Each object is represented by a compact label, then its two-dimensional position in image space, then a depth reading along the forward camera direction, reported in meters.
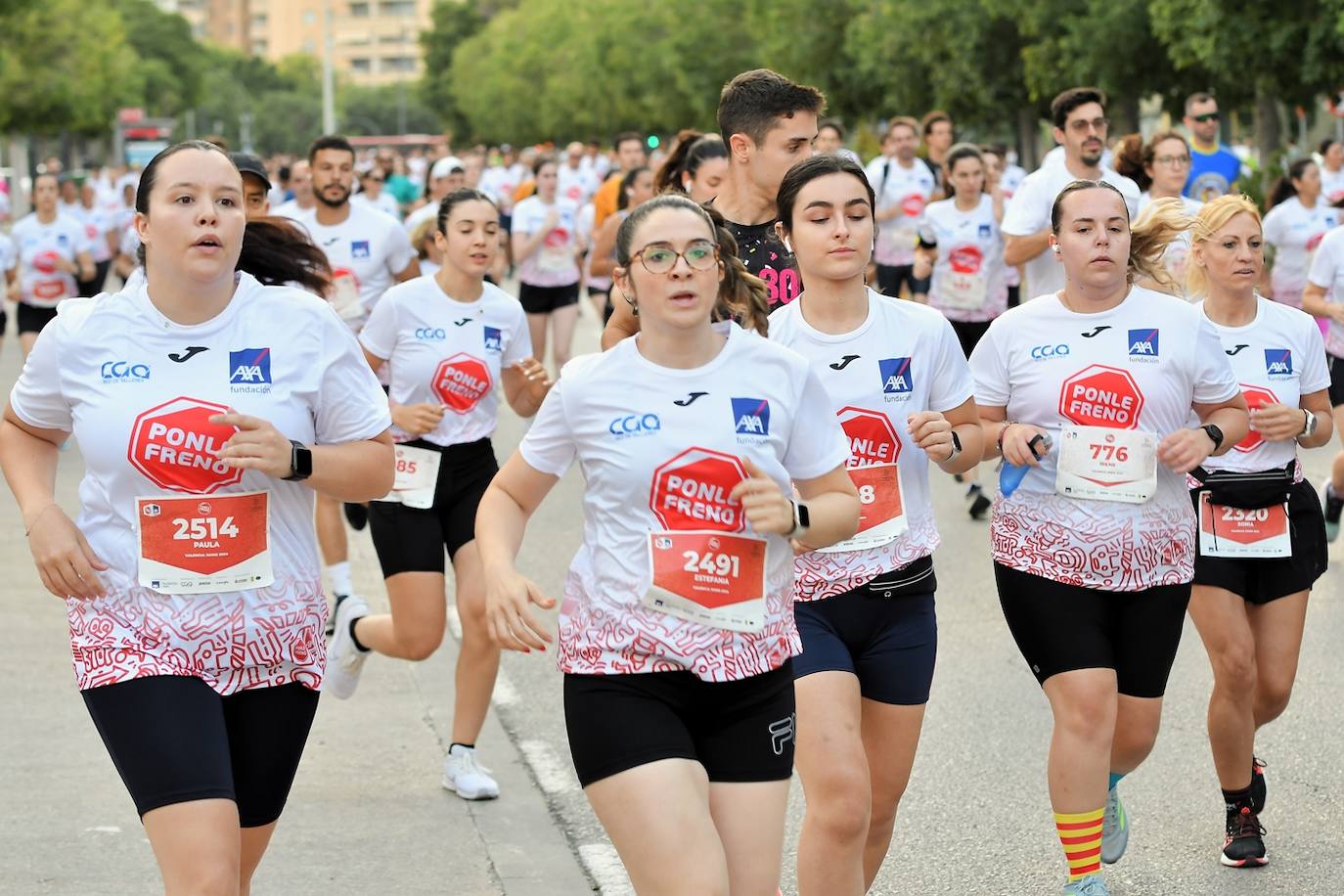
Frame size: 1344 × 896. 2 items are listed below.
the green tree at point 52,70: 55.81
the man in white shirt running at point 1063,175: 9.92
